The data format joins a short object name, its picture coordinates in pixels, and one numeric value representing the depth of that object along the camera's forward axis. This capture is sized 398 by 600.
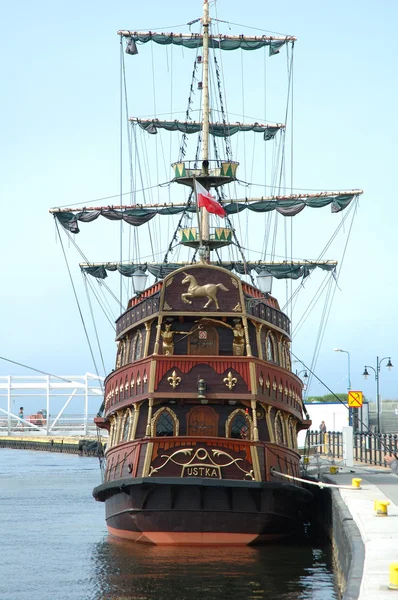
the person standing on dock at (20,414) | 98.09
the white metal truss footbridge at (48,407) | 83.81
